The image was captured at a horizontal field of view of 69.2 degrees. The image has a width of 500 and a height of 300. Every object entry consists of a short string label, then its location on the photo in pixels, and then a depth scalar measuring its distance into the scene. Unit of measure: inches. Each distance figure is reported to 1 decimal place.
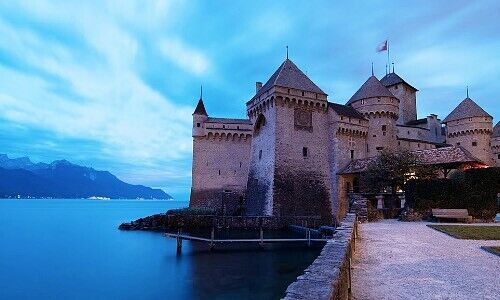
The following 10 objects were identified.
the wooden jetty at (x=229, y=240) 970.1
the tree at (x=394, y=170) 1053.9
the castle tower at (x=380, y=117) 1562.5
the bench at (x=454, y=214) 828.6
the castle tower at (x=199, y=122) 1620.3
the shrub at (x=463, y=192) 864.3
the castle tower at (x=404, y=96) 1978.3
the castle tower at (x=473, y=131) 1753.2
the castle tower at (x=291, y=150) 1346.0
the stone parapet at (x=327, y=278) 167.6
